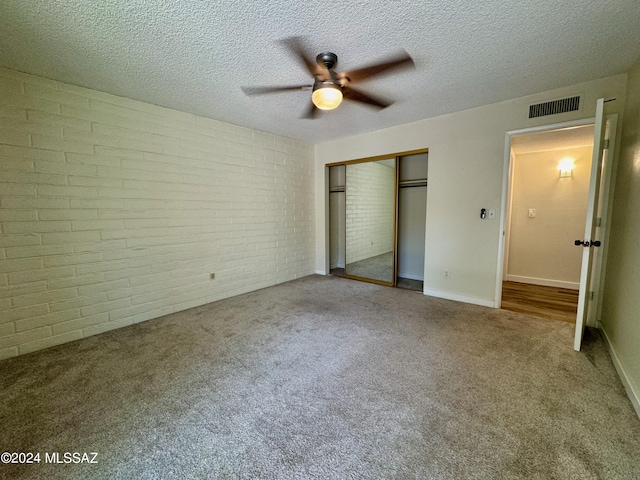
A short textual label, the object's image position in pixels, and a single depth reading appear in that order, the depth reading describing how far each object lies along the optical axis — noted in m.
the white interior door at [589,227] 2.14
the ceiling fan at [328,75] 1.98
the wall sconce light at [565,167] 4.27
